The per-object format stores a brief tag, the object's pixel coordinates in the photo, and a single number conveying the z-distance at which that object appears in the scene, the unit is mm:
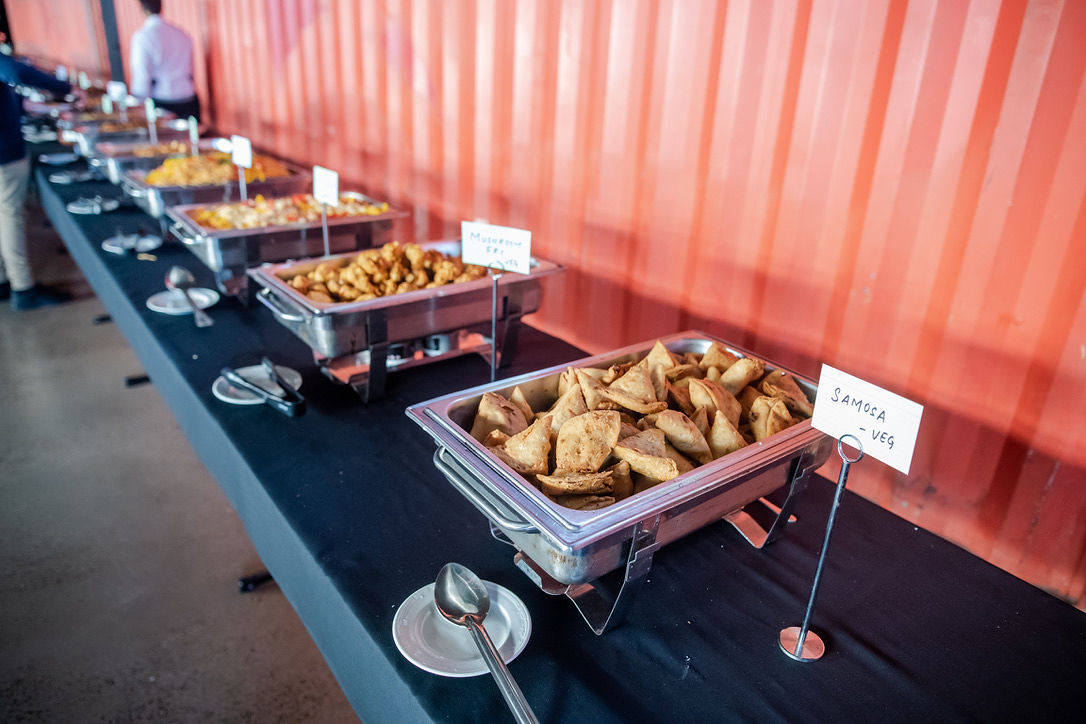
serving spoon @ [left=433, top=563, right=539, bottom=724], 727
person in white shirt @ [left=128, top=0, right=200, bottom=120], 3912
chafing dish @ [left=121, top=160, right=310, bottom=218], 2328
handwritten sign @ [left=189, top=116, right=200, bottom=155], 3135
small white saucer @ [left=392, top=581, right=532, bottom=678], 752
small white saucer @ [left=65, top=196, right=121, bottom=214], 2746
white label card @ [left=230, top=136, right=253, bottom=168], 2244
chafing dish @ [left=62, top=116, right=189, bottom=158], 3337
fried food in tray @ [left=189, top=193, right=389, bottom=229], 1931
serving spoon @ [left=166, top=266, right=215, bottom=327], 1736
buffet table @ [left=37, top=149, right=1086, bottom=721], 758
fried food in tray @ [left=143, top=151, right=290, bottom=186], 2473
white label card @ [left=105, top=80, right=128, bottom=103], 4041
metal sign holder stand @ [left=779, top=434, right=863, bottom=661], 780
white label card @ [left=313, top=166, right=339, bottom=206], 1793
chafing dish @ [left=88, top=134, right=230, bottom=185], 2877
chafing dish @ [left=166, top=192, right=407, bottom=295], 1820
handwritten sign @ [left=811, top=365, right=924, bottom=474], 698
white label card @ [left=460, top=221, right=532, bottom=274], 1203
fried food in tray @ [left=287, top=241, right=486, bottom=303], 1407
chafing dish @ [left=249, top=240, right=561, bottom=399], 1310
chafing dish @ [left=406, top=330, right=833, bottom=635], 737
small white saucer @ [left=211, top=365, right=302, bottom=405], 1352
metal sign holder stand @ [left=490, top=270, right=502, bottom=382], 1227
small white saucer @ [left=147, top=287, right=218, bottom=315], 1788
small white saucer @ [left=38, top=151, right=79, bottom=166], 3619
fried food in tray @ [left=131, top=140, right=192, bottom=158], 3088
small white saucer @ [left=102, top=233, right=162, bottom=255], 2283
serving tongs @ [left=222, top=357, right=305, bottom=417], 1255
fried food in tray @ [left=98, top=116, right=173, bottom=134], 3670
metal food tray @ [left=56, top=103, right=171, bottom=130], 3830
